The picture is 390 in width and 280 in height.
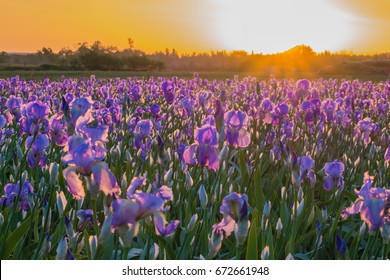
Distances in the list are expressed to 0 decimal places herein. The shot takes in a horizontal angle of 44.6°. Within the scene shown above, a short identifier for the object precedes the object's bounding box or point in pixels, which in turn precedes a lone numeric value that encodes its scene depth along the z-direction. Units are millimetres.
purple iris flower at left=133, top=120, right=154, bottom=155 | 4117
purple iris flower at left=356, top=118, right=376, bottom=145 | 4828
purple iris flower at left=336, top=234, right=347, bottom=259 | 2258
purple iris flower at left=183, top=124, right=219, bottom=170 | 2516
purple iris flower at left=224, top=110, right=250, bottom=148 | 2893
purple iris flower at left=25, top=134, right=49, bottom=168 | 2992
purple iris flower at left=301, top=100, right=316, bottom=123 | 5236
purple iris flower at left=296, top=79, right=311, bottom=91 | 5780
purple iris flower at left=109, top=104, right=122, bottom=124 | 5117
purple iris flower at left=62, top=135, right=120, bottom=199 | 1704
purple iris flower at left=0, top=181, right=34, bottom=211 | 2848
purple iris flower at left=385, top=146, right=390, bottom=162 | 3158
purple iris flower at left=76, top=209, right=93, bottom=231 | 2338
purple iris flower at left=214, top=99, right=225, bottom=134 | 2812
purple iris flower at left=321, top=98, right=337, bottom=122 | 5312
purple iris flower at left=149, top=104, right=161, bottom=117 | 5031
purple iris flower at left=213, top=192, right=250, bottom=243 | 1985
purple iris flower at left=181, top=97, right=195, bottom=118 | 5551
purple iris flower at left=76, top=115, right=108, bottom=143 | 2092
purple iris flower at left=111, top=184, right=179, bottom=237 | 1607
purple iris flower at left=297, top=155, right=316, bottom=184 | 3193
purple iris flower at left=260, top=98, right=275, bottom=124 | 4882
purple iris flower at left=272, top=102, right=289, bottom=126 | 4613
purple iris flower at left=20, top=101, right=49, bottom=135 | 3268
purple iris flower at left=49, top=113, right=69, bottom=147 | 3136
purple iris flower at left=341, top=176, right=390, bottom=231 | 1987
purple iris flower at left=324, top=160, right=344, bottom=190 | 3301
